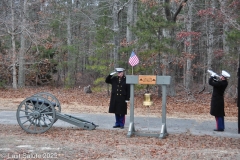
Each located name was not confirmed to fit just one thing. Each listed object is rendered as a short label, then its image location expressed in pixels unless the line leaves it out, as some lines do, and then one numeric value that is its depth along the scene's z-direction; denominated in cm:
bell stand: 961
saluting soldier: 1072
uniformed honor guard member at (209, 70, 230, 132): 1027
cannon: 966
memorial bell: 1004
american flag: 1057
